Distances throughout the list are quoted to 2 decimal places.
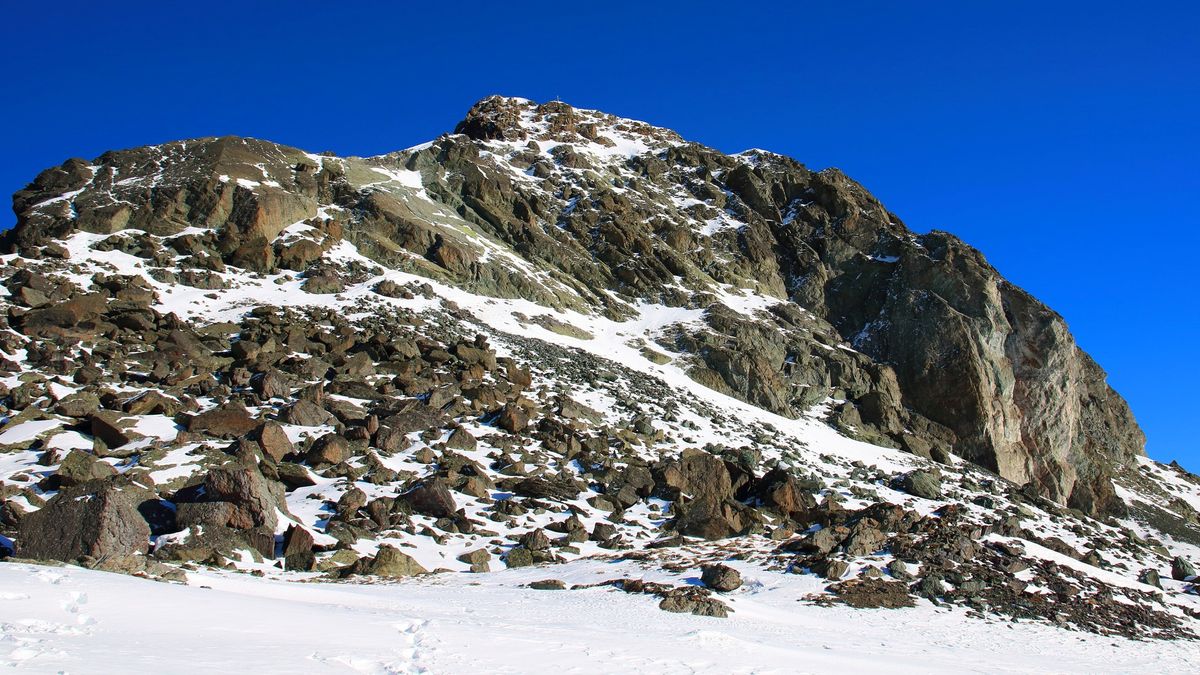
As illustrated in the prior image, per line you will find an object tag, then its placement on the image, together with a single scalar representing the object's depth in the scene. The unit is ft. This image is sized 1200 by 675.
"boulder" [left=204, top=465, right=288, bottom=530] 61.57
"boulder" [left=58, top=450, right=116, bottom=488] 64.85
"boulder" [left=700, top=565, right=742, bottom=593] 59.00
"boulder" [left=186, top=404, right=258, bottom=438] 80.74
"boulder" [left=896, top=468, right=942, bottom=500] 115.96
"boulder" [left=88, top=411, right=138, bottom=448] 75.25
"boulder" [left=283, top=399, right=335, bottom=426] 87.51
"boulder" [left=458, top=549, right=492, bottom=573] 65.00
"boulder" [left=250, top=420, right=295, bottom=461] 78.89
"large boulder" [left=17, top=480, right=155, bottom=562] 49.98
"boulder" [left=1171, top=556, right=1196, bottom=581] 87.10
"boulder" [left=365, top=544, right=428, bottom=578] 60.08
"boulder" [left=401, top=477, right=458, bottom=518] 74.33
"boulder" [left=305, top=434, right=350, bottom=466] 79.20
